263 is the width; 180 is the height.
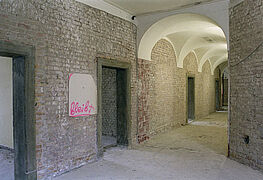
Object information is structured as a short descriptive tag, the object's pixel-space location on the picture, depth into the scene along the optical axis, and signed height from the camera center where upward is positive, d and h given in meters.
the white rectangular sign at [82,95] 4.28 -0.09
